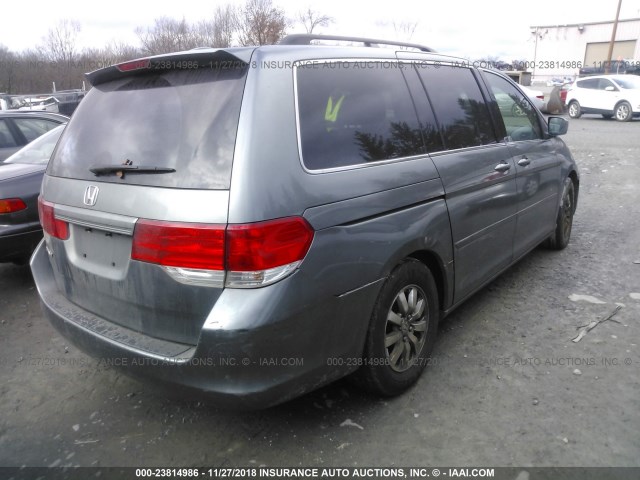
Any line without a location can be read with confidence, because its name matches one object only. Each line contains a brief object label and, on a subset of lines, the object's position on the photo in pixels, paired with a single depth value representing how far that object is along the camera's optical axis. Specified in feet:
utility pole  113.34
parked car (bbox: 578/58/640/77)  107.45
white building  202.80
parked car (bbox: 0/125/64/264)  14.21
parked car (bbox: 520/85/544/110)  61.98
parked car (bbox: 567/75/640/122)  60.39
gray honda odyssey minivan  6.64
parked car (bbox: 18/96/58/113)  81.99
